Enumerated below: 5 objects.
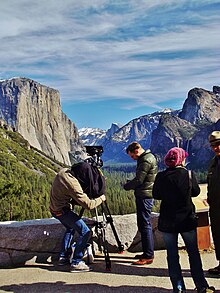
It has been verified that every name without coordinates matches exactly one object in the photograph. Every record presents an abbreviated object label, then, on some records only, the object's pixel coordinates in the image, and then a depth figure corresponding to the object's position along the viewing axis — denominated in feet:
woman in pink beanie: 17.80
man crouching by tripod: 21.54
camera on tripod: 23.44
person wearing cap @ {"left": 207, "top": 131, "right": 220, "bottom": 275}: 19.93
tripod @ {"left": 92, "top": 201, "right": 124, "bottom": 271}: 23.16
